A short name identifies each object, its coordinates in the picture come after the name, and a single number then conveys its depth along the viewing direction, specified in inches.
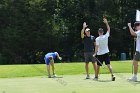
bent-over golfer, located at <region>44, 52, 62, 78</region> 757.3
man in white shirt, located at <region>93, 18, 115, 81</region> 670.5
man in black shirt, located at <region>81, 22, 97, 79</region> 716.0
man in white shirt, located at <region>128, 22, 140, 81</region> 628.3
